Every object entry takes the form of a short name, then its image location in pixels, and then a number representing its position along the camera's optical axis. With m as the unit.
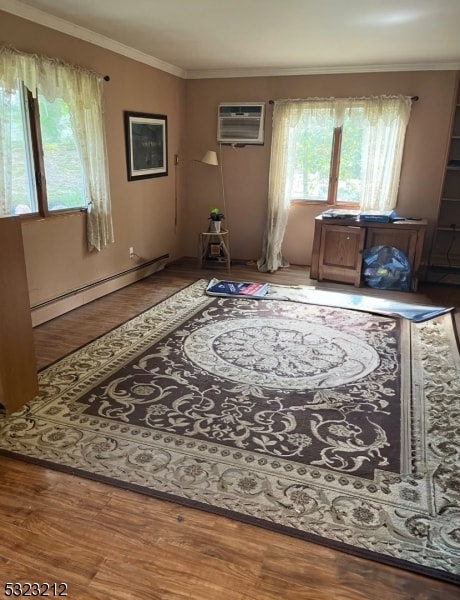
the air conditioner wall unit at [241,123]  5.62
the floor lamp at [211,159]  5.66
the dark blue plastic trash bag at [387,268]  5.04
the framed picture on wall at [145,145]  4.81
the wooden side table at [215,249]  5.78
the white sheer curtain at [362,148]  5.10
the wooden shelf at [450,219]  5.02
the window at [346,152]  5.15
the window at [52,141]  3.29
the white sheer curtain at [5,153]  3.21
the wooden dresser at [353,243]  4.95
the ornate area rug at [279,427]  1.86
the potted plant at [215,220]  5.68
